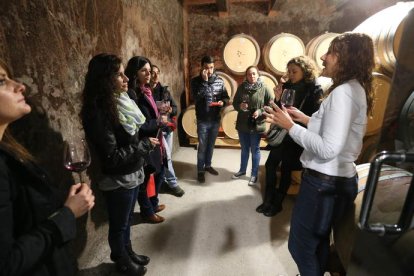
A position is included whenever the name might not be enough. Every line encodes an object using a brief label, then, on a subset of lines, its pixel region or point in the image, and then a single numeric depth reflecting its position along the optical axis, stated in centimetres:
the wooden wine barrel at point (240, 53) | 466
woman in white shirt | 128
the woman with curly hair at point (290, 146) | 246
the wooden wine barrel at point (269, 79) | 467
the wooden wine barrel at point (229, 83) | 489
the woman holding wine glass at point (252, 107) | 336
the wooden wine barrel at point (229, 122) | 458
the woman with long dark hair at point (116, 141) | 164
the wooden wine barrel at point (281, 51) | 451
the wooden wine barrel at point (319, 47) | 438
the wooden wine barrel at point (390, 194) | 100
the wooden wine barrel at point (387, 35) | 222
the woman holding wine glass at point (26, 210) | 77
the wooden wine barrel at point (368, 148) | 256
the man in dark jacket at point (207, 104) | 364
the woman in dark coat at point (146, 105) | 233
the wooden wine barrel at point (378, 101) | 227
